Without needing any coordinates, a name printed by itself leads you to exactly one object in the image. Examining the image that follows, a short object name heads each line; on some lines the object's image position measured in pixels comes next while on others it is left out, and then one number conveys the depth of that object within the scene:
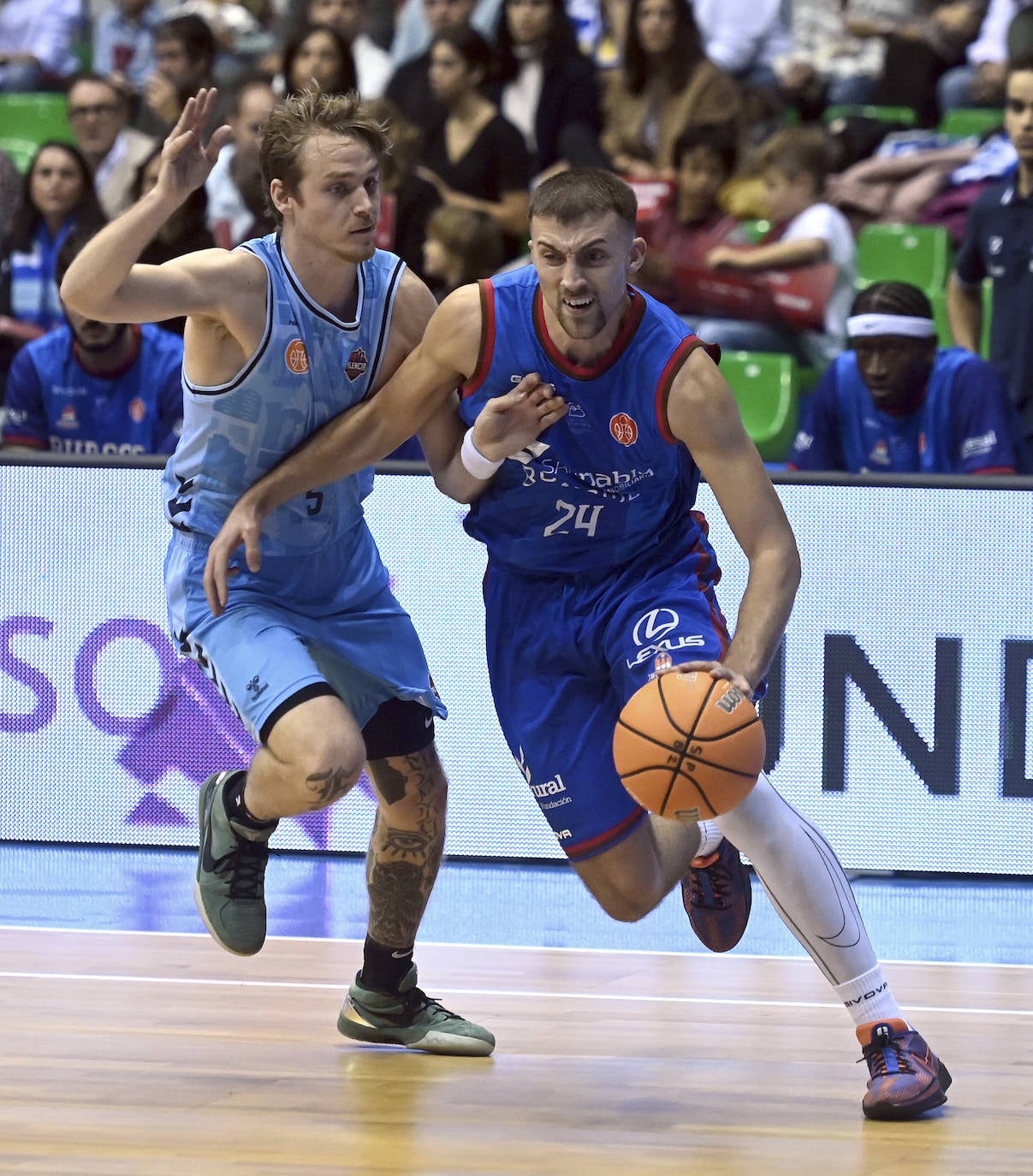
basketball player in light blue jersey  7.67
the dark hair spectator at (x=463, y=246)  14.71
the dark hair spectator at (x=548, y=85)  17.31
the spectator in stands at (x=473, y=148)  16.44
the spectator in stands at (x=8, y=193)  17.09
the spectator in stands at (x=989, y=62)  18.12
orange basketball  6.94
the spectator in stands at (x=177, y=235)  15.43
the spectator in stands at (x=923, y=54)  18.40
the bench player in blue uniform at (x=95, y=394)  14.05
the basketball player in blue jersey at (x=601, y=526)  7.39
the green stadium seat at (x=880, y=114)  18.21
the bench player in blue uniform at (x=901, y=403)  13.17
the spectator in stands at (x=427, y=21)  18.21
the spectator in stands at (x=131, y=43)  20.86
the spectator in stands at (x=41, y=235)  15.88
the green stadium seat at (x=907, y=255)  16.70
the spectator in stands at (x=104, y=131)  18.09
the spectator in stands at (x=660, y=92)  16.74
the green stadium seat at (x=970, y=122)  18.01
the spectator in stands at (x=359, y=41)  18.98
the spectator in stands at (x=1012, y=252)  14.24
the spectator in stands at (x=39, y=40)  21.18
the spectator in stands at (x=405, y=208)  15.81
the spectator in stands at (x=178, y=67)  18.74
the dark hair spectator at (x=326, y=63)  16.90
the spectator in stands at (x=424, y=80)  17.37
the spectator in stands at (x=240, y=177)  16.62
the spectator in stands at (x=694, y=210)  16.04
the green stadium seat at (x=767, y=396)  15.40
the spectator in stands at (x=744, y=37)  18.40
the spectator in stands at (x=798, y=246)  15.74
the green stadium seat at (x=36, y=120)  20.29
